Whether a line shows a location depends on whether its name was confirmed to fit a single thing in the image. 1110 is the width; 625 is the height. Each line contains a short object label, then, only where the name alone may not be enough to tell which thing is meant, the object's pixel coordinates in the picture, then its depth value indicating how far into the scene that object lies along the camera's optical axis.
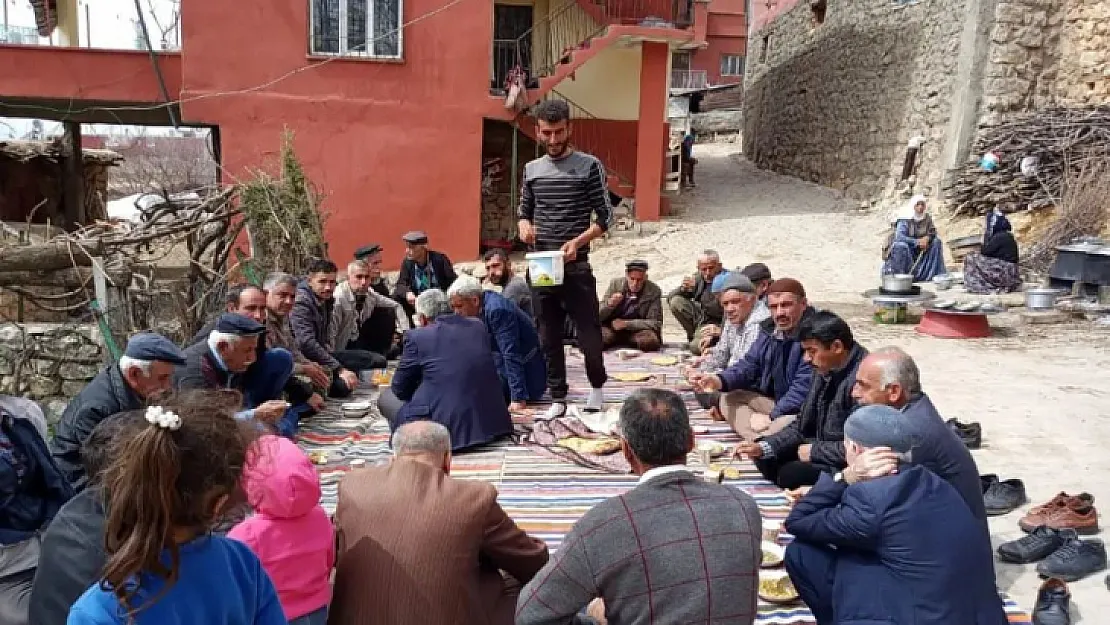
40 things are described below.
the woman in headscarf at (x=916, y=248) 11.56
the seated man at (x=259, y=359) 4.95
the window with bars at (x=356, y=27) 14.50
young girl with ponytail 1.67
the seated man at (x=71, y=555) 2.22
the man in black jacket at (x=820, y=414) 4.14
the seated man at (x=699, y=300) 7.70
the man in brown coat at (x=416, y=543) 2.62
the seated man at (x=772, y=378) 5.01
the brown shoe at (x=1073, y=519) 4.19
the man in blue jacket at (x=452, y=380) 5.01
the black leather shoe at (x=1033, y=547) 3.96
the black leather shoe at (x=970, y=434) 5.62
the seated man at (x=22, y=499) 2.97
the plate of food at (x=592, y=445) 5.18
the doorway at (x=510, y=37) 18.06
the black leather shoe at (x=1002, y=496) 4.54
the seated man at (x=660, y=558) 2.21
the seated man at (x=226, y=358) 4.41
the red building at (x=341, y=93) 14.23
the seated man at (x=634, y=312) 7.98
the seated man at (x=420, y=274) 8.31
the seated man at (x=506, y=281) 7.16
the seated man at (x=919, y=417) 3.04
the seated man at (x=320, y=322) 6.42
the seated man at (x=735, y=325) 6.00
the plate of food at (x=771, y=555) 3.70
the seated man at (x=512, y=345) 5.83
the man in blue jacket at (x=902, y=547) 2.59
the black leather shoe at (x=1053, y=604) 3.30
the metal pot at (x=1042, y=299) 10.01
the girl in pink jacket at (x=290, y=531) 2.63
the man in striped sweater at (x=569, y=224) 5.54
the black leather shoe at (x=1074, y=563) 3.81
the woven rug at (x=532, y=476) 4.23
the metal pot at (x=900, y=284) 9.70
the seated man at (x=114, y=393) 3.51
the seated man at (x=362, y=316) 7.14
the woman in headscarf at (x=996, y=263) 10.98
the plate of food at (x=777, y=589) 3.46
